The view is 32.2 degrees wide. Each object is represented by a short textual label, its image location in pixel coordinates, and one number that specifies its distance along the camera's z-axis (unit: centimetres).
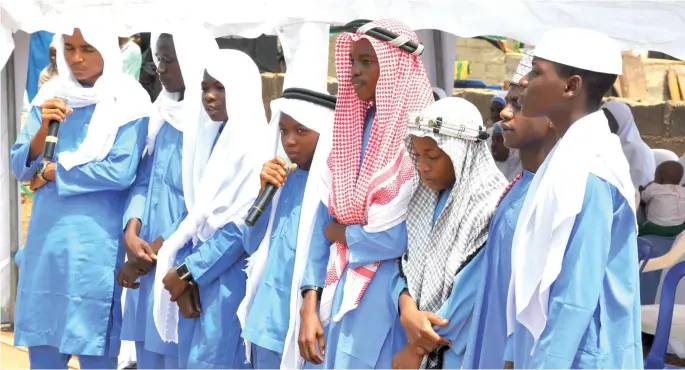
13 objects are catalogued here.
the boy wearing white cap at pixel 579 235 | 328
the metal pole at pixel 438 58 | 864
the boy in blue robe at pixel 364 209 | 433
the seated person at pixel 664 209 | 699
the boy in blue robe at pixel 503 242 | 373
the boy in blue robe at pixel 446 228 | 400
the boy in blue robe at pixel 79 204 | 598
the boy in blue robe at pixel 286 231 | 473
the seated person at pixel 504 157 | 711
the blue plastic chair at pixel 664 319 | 506
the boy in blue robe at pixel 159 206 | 572
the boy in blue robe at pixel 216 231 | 521
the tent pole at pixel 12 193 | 811
